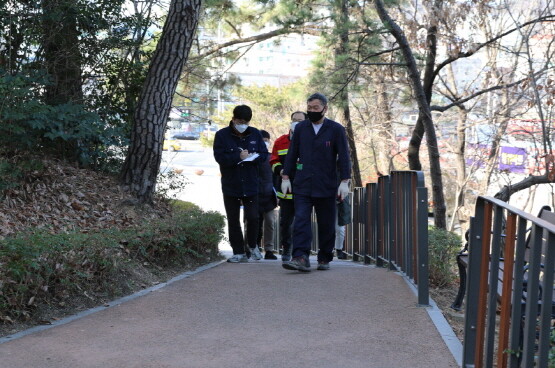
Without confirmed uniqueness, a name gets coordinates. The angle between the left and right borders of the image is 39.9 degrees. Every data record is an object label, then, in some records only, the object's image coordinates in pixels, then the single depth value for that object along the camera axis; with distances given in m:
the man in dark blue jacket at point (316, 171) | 7.41
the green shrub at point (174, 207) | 9.98
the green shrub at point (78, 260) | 4.81
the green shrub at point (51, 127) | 7.57
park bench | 5.18
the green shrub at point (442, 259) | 8.14
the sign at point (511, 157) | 22.23
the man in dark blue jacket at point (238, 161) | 8.40
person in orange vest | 8.69
